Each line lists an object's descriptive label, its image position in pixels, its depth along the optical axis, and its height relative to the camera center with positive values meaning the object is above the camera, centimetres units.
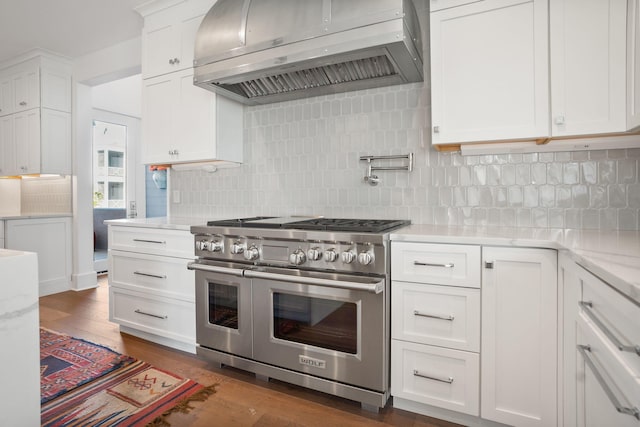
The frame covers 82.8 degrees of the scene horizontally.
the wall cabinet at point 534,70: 168 +70
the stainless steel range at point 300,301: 180 -50
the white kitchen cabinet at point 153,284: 249 -54
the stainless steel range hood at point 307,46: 196 +96
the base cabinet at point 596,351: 86 -41
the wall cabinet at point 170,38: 290 +144
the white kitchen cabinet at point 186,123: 287 +73
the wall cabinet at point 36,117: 420 +113
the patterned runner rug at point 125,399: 183 -104
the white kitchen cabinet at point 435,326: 168 -56
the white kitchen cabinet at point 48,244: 399 -37
